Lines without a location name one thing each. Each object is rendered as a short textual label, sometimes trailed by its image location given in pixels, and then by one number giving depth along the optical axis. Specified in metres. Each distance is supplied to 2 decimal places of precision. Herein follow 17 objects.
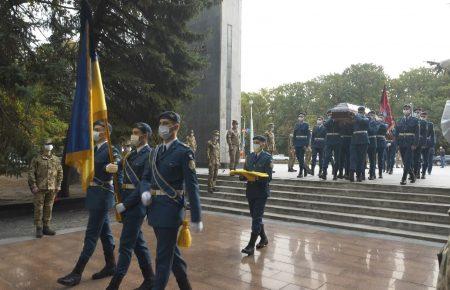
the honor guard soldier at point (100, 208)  5.00
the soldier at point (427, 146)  13.41
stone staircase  8.39
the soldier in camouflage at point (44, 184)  7.91
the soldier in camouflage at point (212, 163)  12.61
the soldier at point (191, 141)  15.66
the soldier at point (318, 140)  13.73
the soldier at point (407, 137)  10.65
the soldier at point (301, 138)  13.35
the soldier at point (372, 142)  12.25
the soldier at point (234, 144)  15.52
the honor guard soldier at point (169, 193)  3.86
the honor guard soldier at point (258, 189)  6.62
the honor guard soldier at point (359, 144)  11.23
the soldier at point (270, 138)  14.92
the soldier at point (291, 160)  16.83
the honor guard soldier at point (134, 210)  4.36
